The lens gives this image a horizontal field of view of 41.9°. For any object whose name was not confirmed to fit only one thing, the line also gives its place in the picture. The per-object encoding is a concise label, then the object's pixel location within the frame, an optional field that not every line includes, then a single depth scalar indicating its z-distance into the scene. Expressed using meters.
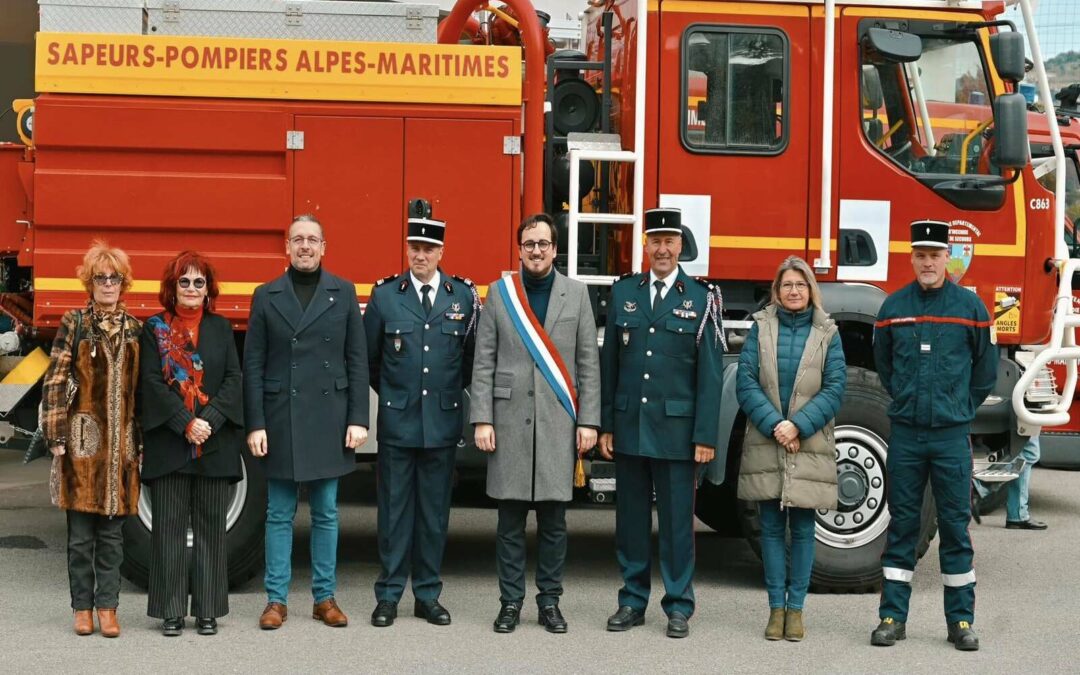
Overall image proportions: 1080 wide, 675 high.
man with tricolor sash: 6.68
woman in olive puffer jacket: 6.59
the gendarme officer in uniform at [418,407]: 6.77
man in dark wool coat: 6.62
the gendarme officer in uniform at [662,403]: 6.70
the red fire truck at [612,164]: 7.16
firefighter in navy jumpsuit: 6.52
